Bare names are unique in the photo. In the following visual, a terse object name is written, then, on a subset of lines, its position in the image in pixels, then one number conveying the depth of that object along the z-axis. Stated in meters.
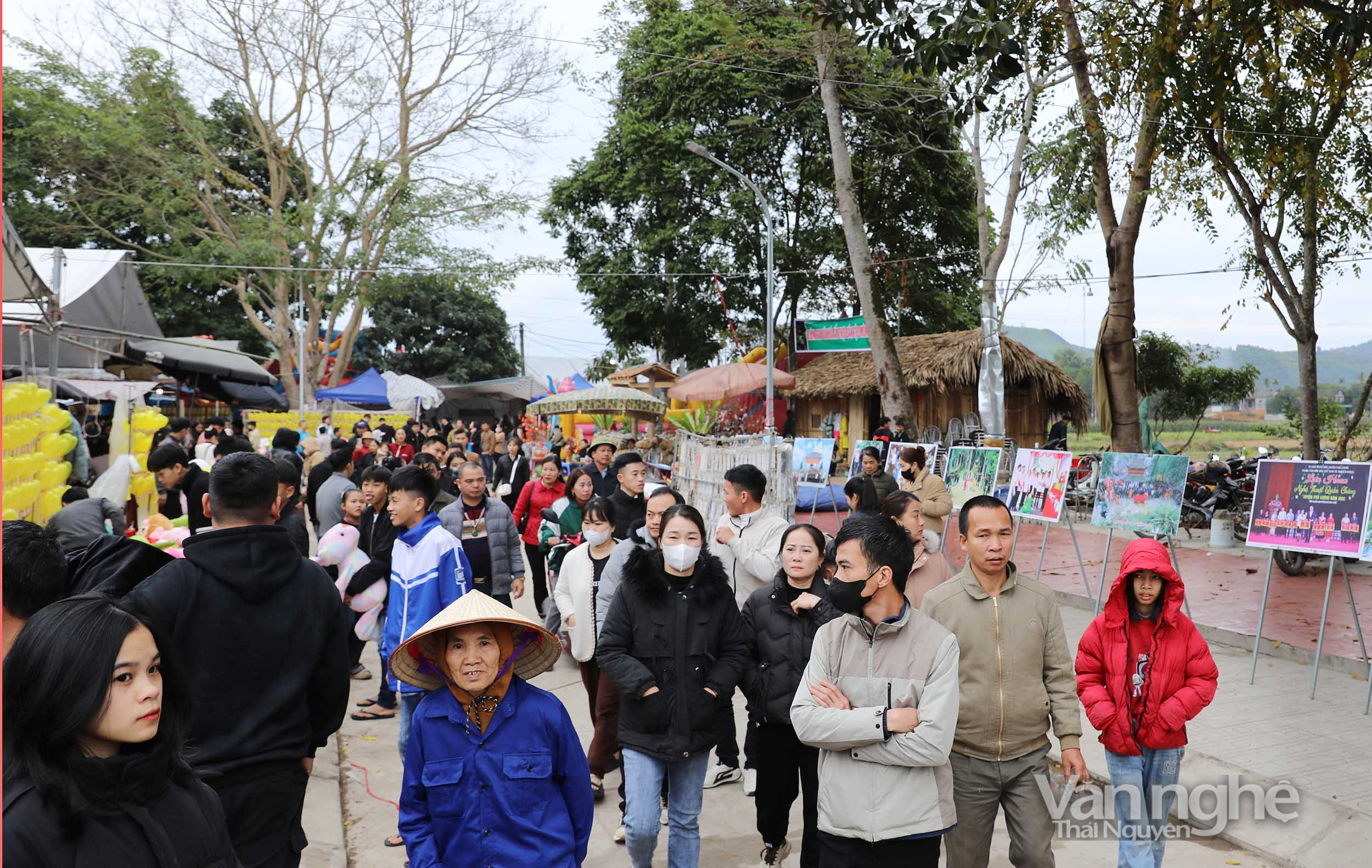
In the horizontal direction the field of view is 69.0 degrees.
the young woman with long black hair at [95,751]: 1.78
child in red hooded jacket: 3.82
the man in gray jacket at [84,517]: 6.01
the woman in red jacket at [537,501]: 8.47
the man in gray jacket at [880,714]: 3.18
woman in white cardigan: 5.42
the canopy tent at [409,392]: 36.56
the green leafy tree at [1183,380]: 25.97
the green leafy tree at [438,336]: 47.50
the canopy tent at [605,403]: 23.30
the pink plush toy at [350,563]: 5.75
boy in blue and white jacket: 5.09
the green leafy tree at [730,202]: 28.39
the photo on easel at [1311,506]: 7.07
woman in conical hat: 2.81
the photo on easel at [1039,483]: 10.12
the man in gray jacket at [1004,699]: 3.65
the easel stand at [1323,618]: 6.77
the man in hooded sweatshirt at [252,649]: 3.07
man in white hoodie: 5.42
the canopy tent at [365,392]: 33.19
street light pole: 19.16
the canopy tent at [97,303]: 13.25
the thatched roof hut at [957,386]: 24.88
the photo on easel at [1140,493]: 8.64
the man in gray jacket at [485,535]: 6.85
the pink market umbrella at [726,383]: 25.50
